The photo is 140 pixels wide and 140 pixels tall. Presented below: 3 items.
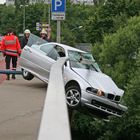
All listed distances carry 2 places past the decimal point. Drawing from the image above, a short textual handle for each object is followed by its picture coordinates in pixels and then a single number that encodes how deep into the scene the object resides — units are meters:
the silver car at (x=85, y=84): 10.90
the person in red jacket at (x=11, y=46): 16.58
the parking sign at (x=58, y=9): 14.29
